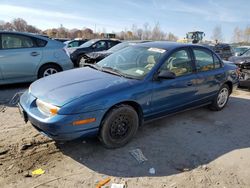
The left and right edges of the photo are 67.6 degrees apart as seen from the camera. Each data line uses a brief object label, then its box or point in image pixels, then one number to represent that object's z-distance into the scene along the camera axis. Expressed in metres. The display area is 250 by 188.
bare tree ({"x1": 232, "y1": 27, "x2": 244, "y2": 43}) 49.24
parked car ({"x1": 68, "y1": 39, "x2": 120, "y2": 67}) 9.09
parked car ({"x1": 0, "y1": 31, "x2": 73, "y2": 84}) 4.86
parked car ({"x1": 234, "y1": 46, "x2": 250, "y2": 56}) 13.64
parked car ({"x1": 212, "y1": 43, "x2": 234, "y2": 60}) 13.19
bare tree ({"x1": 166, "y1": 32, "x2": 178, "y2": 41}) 48.26
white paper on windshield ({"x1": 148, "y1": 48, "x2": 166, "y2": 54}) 3.28
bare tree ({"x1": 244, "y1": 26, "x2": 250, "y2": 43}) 45.57
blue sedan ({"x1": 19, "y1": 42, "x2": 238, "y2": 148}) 2.39
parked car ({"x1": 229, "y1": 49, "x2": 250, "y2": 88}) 5.59
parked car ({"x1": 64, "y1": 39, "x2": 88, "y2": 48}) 13.29
